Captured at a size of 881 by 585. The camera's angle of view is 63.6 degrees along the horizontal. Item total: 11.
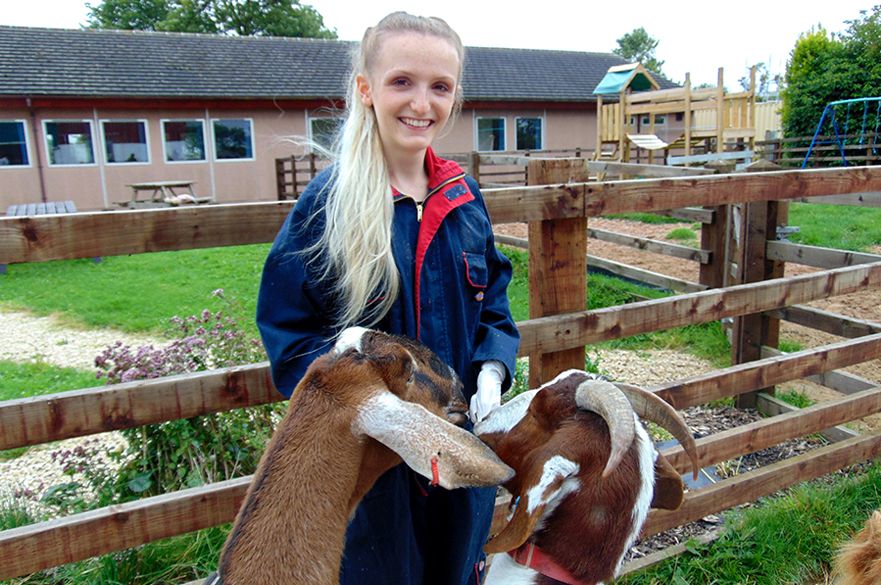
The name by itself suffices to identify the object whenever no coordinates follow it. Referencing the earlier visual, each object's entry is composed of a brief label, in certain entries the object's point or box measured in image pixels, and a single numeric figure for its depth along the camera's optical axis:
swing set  20.70
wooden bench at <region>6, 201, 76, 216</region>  13.46
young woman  2.20
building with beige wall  19.91
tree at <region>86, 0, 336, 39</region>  45.75
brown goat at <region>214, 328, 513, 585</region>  1.79
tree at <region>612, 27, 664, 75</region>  78.75
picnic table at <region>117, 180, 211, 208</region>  16.50
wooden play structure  16.00
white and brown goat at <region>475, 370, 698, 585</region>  2.13
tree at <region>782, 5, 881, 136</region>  22.56
